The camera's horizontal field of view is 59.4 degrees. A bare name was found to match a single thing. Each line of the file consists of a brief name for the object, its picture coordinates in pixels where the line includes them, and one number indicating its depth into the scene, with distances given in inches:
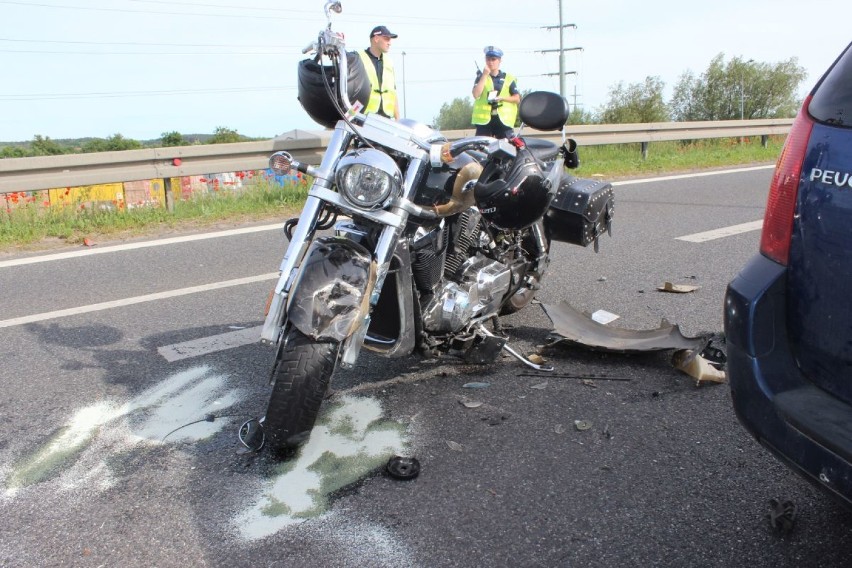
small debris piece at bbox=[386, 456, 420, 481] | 108.0
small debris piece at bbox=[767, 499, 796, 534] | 92.7
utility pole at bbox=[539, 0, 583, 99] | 1895.4
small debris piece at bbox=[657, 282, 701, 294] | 199.1
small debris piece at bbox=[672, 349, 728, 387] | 137.3
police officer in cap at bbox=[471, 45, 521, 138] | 381.7
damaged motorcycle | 105.4
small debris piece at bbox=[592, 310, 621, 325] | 177.8
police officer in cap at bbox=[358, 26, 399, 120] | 325.1
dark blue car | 71.2
